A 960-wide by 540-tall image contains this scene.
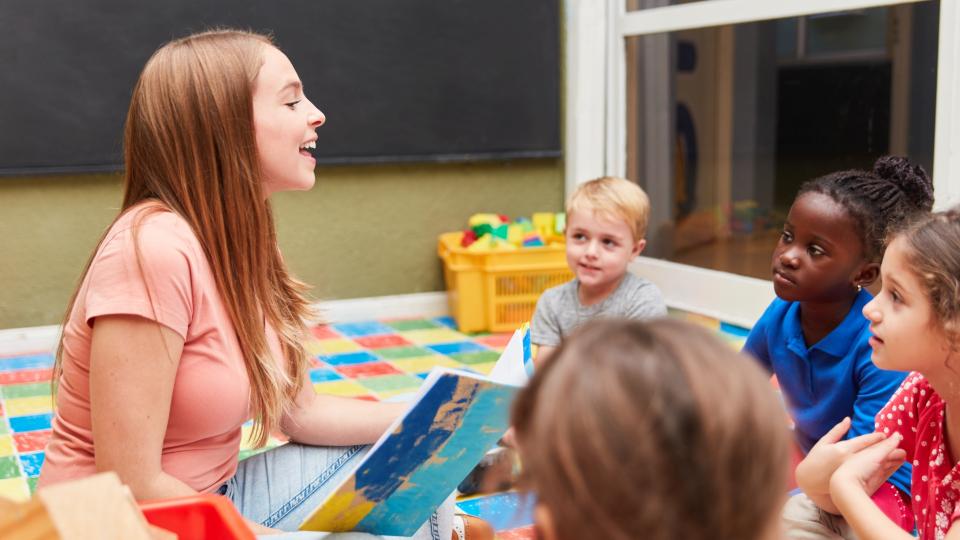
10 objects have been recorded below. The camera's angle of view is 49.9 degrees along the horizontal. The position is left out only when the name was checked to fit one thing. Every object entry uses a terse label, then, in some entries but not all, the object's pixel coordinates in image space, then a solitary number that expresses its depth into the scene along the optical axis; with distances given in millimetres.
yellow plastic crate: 3523
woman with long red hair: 1210
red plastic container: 1040
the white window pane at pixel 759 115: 2838
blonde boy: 2496
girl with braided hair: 1734
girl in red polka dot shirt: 1232
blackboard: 3215
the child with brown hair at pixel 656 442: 682
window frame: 3131
